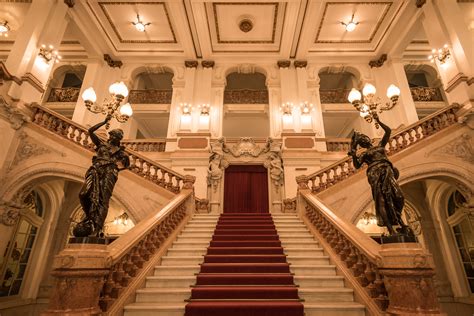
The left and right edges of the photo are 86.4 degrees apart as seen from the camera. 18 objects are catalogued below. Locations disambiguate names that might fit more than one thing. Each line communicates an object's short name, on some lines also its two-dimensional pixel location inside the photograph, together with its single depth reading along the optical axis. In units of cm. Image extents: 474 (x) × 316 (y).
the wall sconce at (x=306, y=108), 957
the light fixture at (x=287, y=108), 962
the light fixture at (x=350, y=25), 910
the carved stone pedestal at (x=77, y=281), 212
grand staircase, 269
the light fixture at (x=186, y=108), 963
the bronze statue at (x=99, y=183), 257
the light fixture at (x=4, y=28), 878
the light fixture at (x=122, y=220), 917
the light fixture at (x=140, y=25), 912
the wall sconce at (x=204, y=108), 968
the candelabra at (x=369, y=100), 389
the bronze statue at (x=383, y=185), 266
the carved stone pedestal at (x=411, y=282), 220
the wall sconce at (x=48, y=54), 717
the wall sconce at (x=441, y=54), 726
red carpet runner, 265
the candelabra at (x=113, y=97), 400
